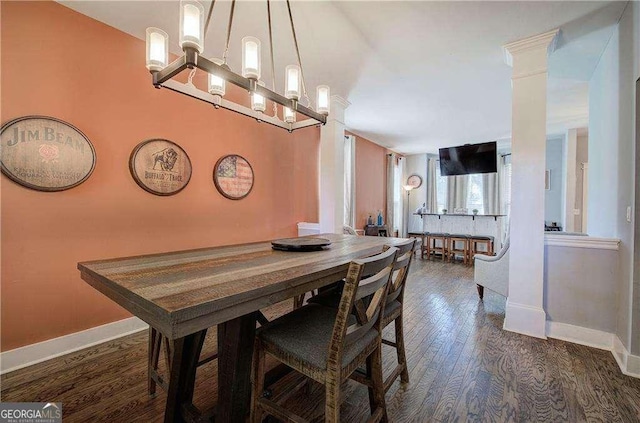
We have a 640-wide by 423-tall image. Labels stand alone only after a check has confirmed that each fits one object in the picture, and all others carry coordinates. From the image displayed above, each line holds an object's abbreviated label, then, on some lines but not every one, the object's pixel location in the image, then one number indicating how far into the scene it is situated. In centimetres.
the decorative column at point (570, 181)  475
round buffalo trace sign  236
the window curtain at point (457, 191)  719
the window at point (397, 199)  704
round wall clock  750
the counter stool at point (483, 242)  511
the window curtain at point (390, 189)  670
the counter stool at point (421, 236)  594
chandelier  123
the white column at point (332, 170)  359
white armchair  272
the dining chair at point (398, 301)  141
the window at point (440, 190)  745
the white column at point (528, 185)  229
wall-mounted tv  556
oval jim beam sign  178
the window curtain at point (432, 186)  742
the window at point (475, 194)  706
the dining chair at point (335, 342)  100
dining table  79
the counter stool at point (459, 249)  523
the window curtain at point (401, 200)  725
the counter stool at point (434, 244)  560
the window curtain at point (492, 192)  675
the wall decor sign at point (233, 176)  295
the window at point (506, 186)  667
